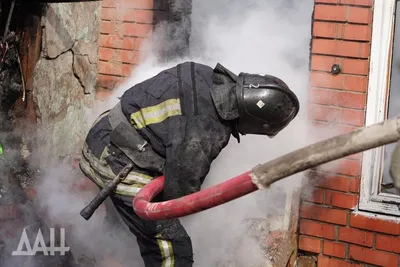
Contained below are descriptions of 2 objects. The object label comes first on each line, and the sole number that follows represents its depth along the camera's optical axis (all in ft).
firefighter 12.83
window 14.90
